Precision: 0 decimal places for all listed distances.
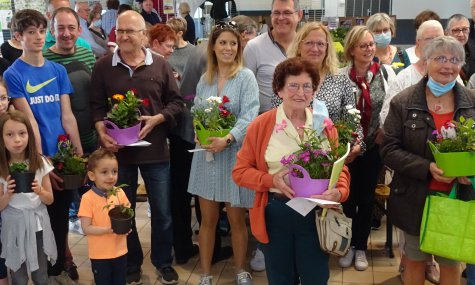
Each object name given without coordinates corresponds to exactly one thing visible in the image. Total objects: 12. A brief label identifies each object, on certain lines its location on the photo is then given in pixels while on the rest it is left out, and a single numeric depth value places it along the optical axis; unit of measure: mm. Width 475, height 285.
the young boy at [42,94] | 2904
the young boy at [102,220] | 2721
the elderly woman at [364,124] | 3398
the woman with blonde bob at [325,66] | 2906
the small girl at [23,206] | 2686
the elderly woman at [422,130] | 2488
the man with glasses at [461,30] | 3910
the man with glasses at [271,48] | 3320
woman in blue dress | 3051
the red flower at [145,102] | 3029
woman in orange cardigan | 2350
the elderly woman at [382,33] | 4250
